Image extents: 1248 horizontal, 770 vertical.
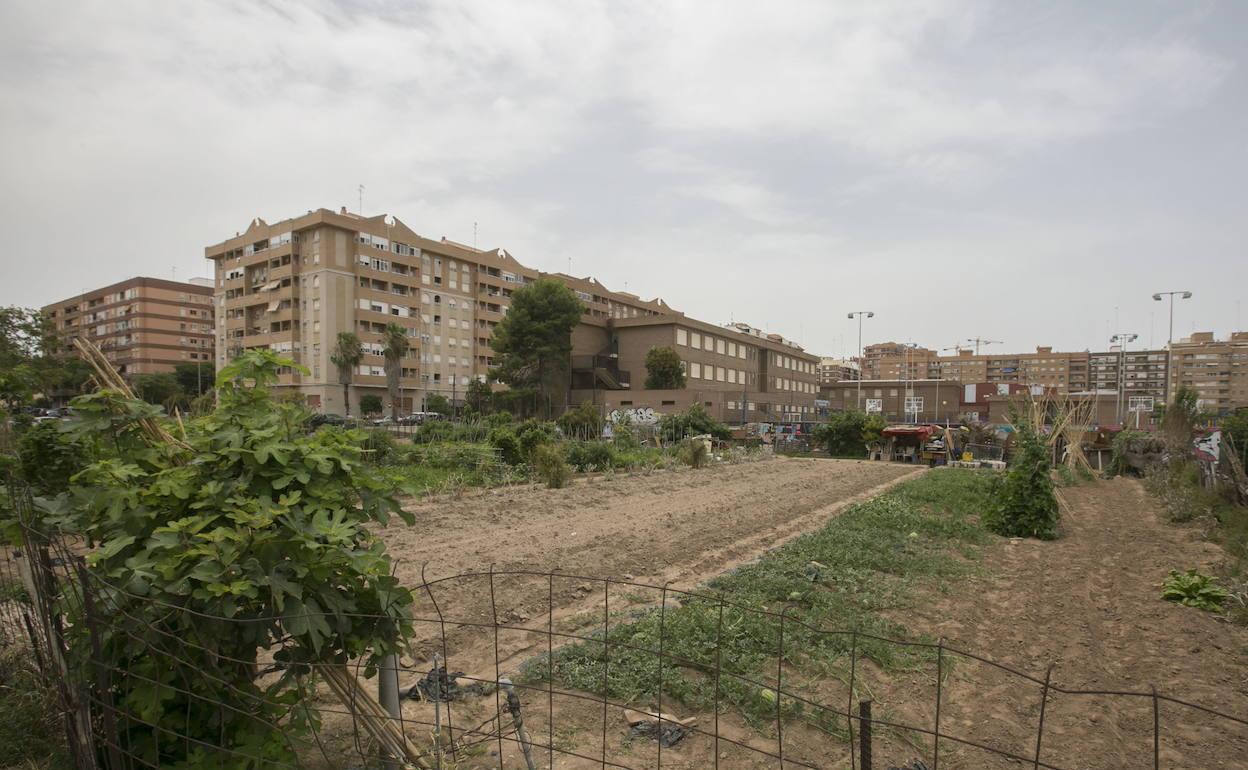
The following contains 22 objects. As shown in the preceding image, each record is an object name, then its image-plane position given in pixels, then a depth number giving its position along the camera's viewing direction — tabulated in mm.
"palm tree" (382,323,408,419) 51906
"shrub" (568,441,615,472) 20281
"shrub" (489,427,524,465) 18641
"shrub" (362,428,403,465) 18234
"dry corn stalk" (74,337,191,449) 2928
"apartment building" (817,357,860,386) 144625
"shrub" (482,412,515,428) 28388
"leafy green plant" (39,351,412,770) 2424
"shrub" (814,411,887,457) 30391
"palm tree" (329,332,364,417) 51406
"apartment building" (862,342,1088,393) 136000
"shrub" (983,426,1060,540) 10797
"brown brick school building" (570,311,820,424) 53000
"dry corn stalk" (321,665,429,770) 2750
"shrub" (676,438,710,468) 22969
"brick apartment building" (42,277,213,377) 79625
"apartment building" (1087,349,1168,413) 123562
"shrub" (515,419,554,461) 18547
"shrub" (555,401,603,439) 31000
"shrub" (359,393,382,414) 55000
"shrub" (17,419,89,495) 7523
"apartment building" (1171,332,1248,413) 85000
